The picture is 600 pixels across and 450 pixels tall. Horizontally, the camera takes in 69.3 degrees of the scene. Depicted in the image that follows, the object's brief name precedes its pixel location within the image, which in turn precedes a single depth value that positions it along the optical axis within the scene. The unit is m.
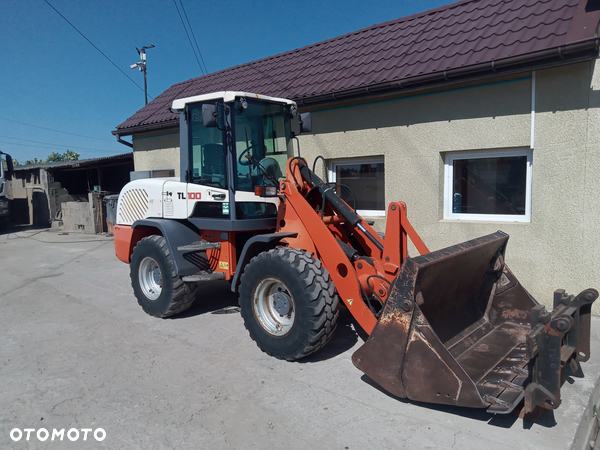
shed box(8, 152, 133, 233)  15.70
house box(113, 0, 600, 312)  5.30
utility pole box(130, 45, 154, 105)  22.08
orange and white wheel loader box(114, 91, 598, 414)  3.12
